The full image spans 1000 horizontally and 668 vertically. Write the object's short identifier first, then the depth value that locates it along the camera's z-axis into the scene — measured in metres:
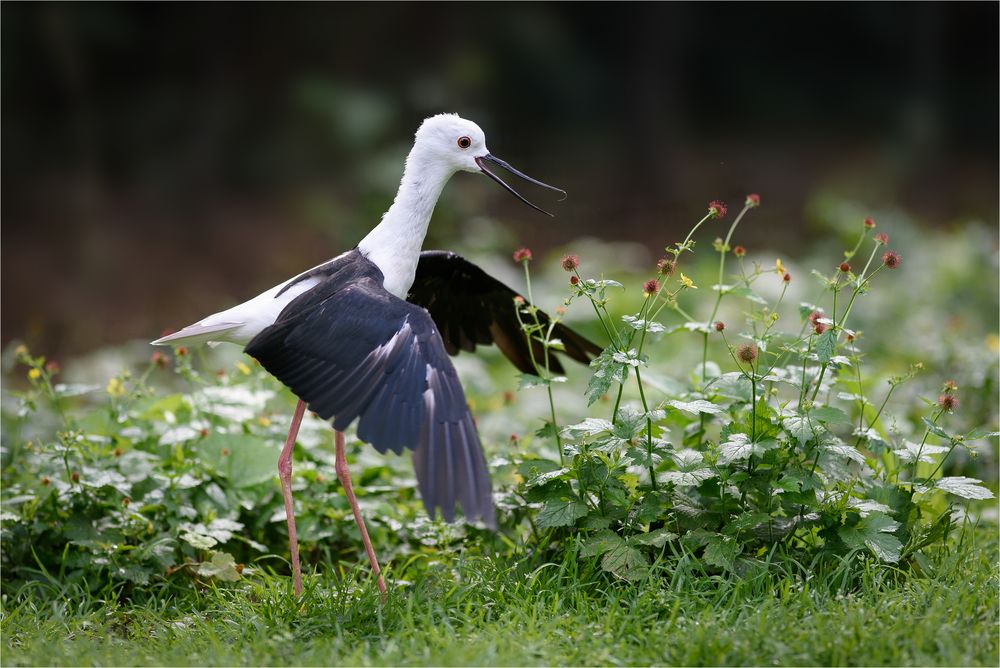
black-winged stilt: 6.25
